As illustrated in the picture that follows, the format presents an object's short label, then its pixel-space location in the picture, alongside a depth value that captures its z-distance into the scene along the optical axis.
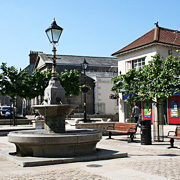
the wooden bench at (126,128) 12.81
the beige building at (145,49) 25.52
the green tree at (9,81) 25.19
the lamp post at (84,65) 20.59
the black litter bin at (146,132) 11.70
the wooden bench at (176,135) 10.59
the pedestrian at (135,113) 18.16
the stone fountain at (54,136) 7.93
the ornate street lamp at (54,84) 9.16
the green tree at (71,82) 33.50
